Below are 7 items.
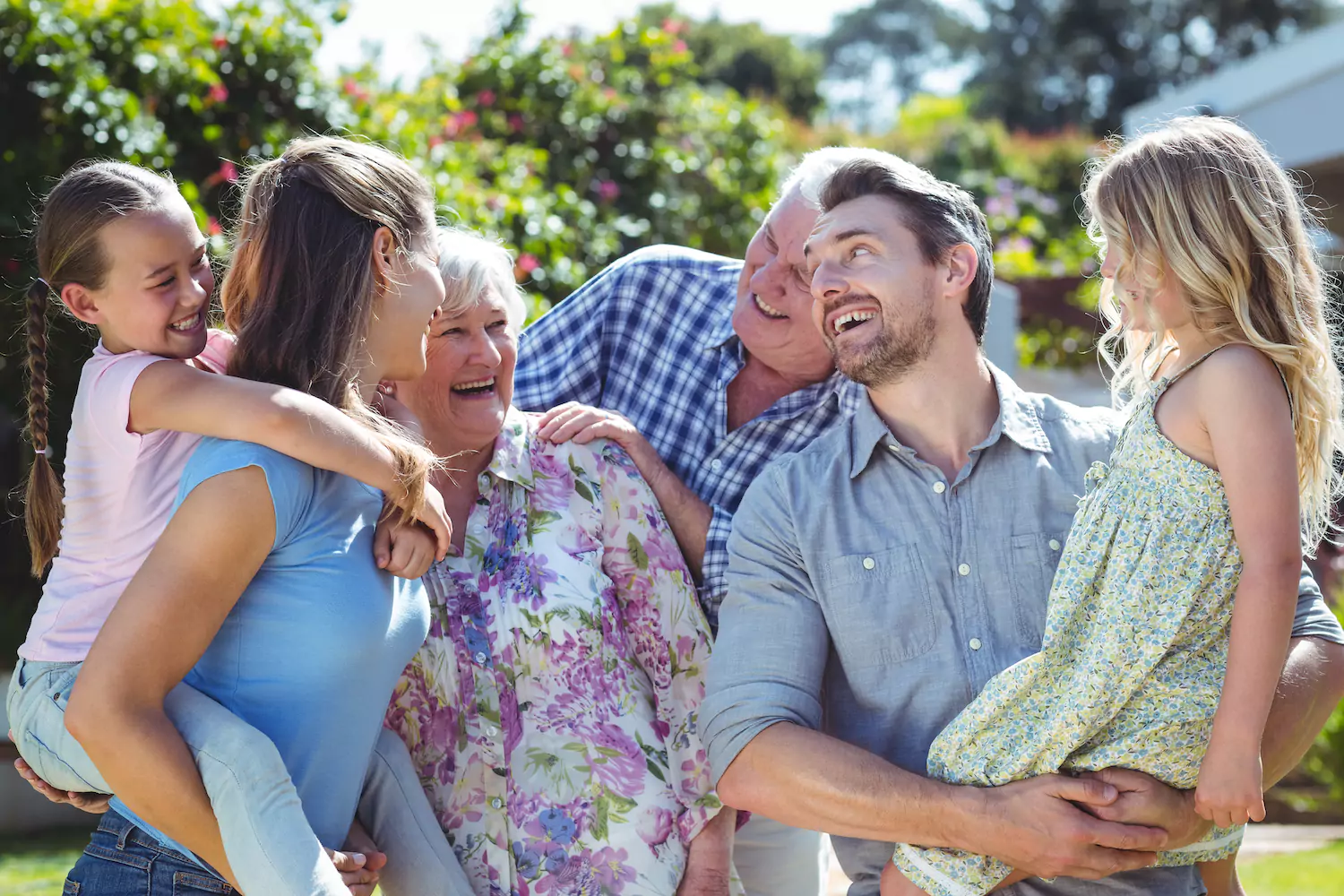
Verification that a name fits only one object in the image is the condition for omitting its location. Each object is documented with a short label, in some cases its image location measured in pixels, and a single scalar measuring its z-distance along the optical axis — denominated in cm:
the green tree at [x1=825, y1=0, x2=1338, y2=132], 3938
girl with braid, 211
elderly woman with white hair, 252
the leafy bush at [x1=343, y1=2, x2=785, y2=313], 641
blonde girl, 216
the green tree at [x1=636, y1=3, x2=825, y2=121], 3275
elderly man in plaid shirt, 312
